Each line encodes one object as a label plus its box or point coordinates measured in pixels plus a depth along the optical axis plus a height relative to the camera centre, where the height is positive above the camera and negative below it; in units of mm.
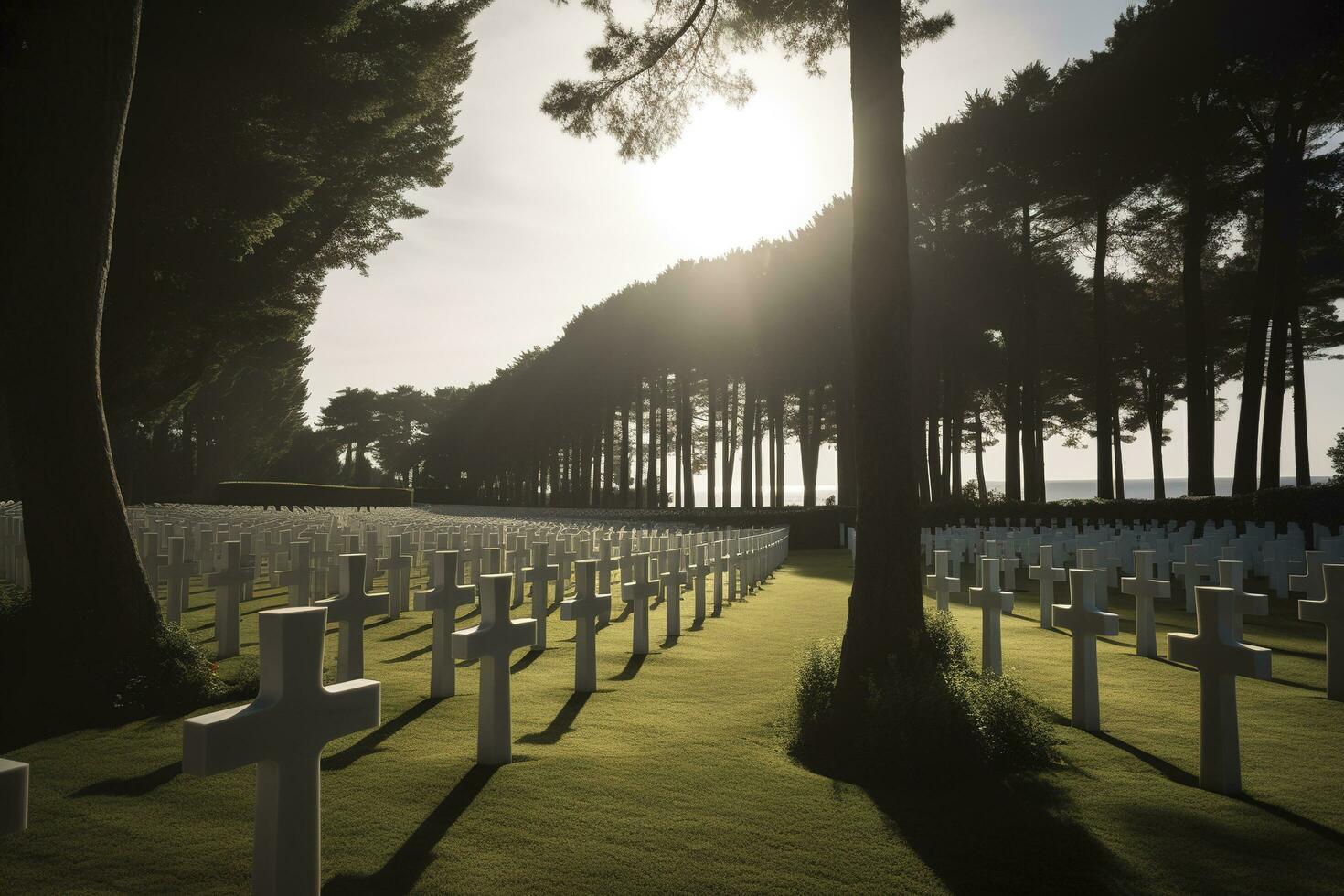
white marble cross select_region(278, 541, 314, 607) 7629 -796
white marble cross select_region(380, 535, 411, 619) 9055 -899
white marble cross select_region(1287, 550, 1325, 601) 7031 -795
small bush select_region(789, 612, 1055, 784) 4281 -1341
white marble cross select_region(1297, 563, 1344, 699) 5711 -897
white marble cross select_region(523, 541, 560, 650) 7570 -807
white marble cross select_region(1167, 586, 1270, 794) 3891 -922
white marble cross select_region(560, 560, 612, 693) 5945 -1014
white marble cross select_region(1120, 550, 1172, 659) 6863 -913
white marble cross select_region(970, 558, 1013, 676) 6309 -945
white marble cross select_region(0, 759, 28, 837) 1487 -573
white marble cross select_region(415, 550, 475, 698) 5664 -841
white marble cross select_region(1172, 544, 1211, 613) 9562 -948
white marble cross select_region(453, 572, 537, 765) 4168 -1002
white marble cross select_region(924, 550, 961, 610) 8266 -898
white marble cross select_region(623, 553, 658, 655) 7477 -994
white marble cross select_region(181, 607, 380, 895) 2359 -746
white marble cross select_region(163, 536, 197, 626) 7820 -829
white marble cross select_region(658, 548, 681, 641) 8883 -1163
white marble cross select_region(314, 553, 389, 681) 5273 -772
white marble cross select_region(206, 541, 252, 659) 6922 -880
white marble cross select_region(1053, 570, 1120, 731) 5023 -910
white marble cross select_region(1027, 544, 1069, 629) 8570 -904
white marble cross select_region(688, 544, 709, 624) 10012 -1053
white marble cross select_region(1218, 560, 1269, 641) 5543 -764
